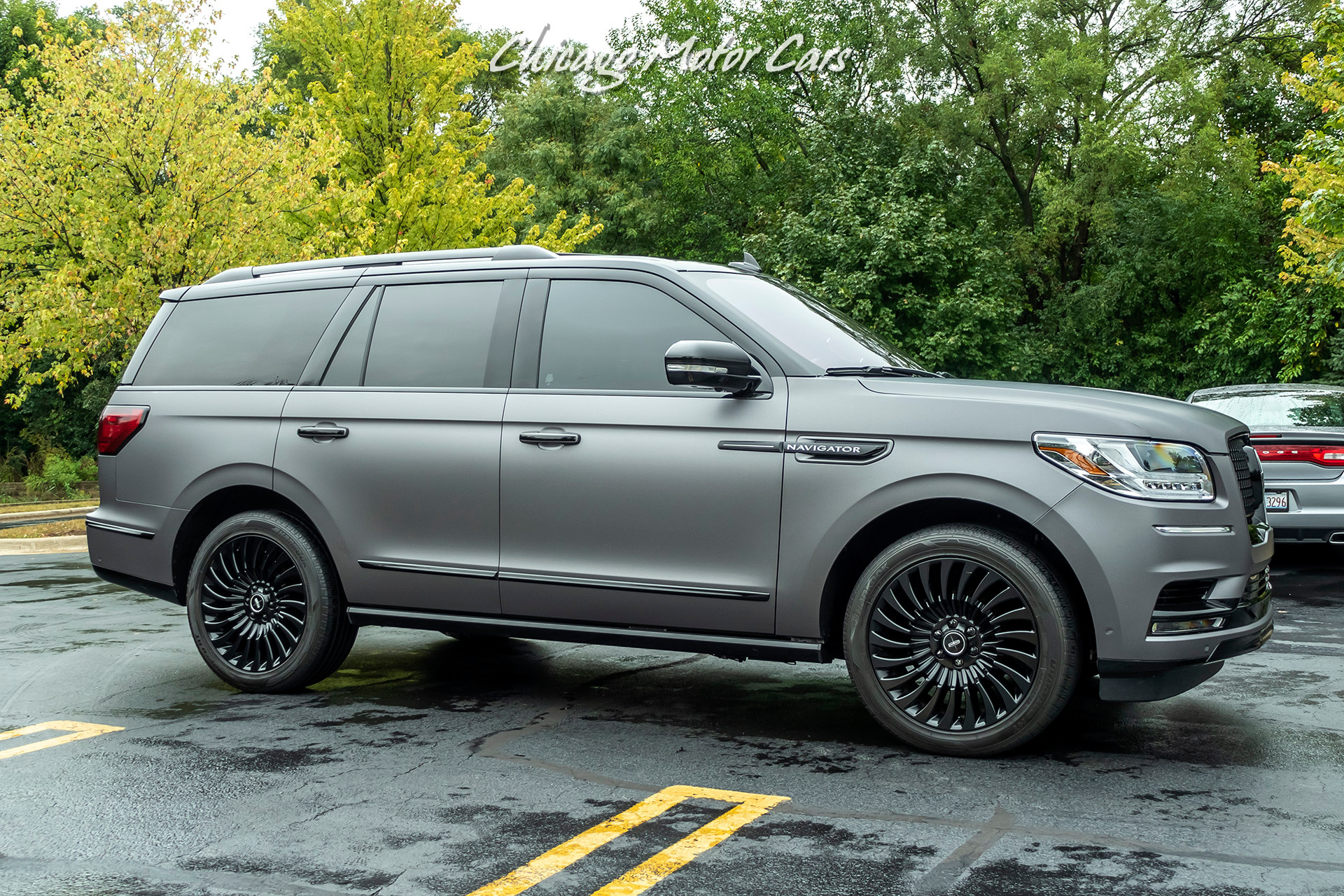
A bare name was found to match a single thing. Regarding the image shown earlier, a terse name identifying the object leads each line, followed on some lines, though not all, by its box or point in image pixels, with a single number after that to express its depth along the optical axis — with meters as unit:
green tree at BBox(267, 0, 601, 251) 20.25
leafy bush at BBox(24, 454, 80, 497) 29.12
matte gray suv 4.59
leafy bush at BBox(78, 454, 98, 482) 31.67
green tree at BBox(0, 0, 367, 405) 16.95
